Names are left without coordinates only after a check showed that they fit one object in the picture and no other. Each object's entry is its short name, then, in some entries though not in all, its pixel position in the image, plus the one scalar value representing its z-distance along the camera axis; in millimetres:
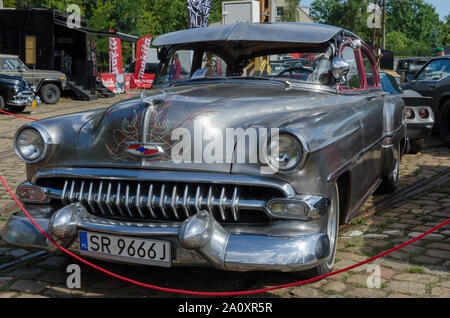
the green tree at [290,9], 61094
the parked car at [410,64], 21211
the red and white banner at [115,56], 23875
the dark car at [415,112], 8172
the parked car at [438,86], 9688
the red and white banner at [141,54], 23609
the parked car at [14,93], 15602
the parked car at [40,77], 17352
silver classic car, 2891
